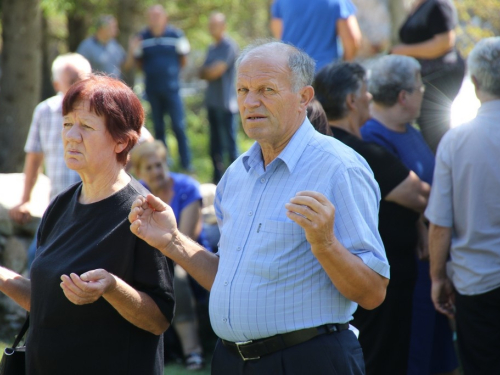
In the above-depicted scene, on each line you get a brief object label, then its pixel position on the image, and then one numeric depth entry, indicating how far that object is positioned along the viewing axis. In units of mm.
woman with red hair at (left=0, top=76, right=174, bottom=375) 5481
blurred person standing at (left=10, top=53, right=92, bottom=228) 10660
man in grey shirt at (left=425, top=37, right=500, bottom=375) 7095
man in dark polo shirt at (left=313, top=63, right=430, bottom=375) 7629
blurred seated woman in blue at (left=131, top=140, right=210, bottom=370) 10892
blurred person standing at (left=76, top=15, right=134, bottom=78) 23239
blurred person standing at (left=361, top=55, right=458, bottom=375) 8430
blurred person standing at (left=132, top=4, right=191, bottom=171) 20096
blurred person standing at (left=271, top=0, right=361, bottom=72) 12115
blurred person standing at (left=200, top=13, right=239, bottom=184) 19508
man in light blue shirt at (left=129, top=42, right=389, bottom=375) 4912
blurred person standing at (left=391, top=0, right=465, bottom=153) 11155
